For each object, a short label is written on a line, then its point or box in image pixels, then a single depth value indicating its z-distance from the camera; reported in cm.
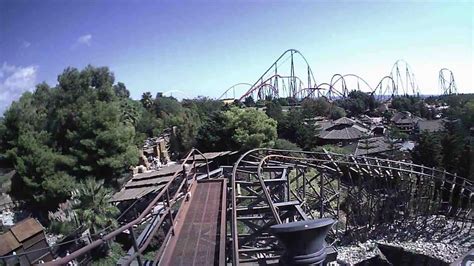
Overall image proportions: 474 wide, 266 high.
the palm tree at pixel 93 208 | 1222
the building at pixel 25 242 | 1178
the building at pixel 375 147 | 2692
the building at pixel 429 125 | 3641
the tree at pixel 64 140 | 1962
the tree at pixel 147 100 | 4666
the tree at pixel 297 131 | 2894
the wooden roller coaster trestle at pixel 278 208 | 395
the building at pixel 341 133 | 3366
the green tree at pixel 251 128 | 2294
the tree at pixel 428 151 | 2104
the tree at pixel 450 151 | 2081
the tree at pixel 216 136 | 2466
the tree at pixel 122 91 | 3413
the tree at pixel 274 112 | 3350
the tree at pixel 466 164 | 1947
